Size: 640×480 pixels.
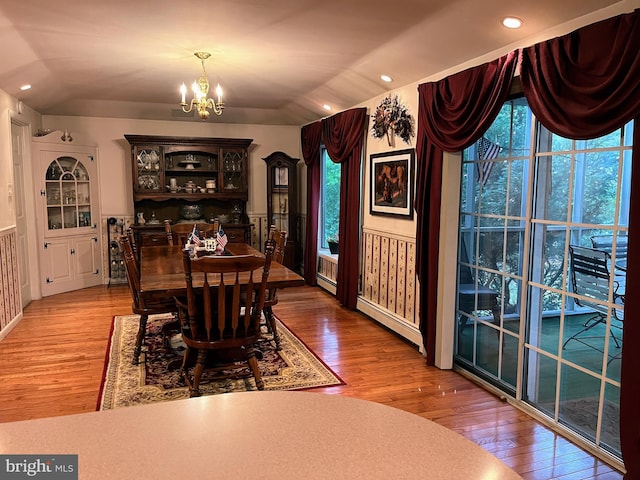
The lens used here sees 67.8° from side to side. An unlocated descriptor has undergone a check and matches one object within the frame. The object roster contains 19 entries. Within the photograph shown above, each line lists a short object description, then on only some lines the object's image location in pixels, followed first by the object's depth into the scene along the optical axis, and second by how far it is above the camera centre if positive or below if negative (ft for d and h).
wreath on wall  14.01 +2.17
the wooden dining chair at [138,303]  11.53 -2.86
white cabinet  19.83 -0.92
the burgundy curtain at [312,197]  21.68 -0.27
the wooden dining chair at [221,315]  9.27 -2.70
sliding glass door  8.54 -1.55
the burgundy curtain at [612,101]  6.91 +1.40
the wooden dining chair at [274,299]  12.82 -2.90
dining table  9.67 -1.92
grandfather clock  23.39 -0.33
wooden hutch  21.54 +0.41
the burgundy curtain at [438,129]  9.77 +1.42
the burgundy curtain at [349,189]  17.20 +0.08
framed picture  14.24 +0.26
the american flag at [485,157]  11.17 +0.81
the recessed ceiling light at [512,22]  8.91 +3.19
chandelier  12.85 +2.68
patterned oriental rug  10.67 -4.49
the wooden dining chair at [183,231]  16.95 -1.46
